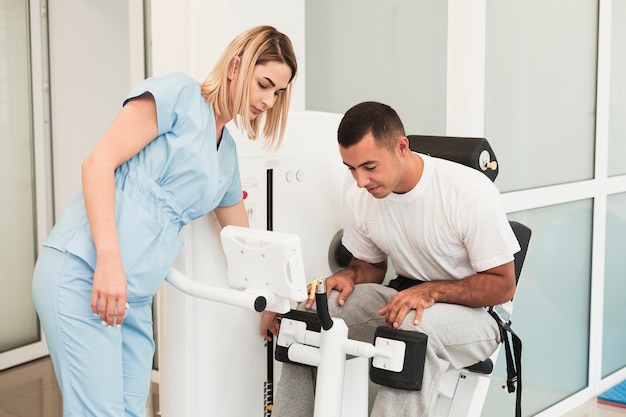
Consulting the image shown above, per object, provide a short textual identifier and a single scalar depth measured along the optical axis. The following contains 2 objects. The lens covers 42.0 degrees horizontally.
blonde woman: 1.69
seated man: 1.98
